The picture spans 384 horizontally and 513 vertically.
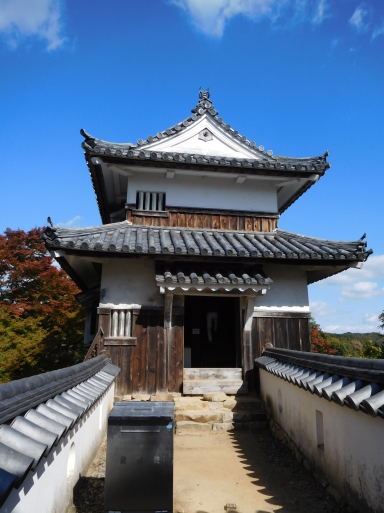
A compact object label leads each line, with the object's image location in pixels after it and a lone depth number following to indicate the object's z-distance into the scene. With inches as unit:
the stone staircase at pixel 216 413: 354.9
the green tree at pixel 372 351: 1072.8
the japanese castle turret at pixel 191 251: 395.2
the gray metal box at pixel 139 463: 176.7
